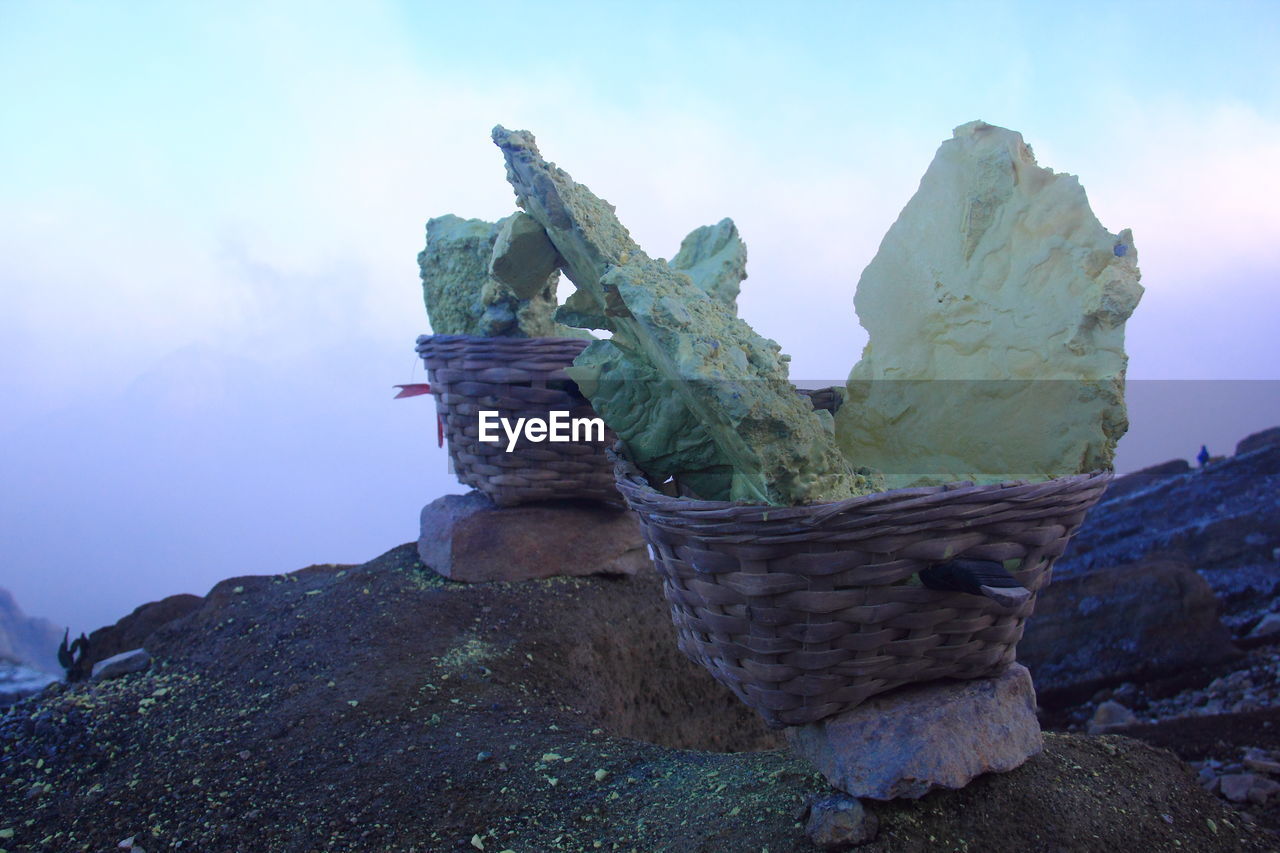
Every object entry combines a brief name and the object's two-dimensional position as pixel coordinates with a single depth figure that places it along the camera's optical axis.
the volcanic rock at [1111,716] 2.36
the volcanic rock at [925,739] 1.22
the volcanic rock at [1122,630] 2.56
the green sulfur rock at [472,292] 2.45
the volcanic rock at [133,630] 2.83
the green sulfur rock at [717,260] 2.24
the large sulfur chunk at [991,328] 1.40
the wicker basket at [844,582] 1.09
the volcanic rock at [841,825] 1.19
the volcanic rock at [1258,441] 3.99
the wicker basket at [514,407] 2.42
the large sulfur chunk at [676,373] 1.10
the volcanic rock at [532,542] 2.57
